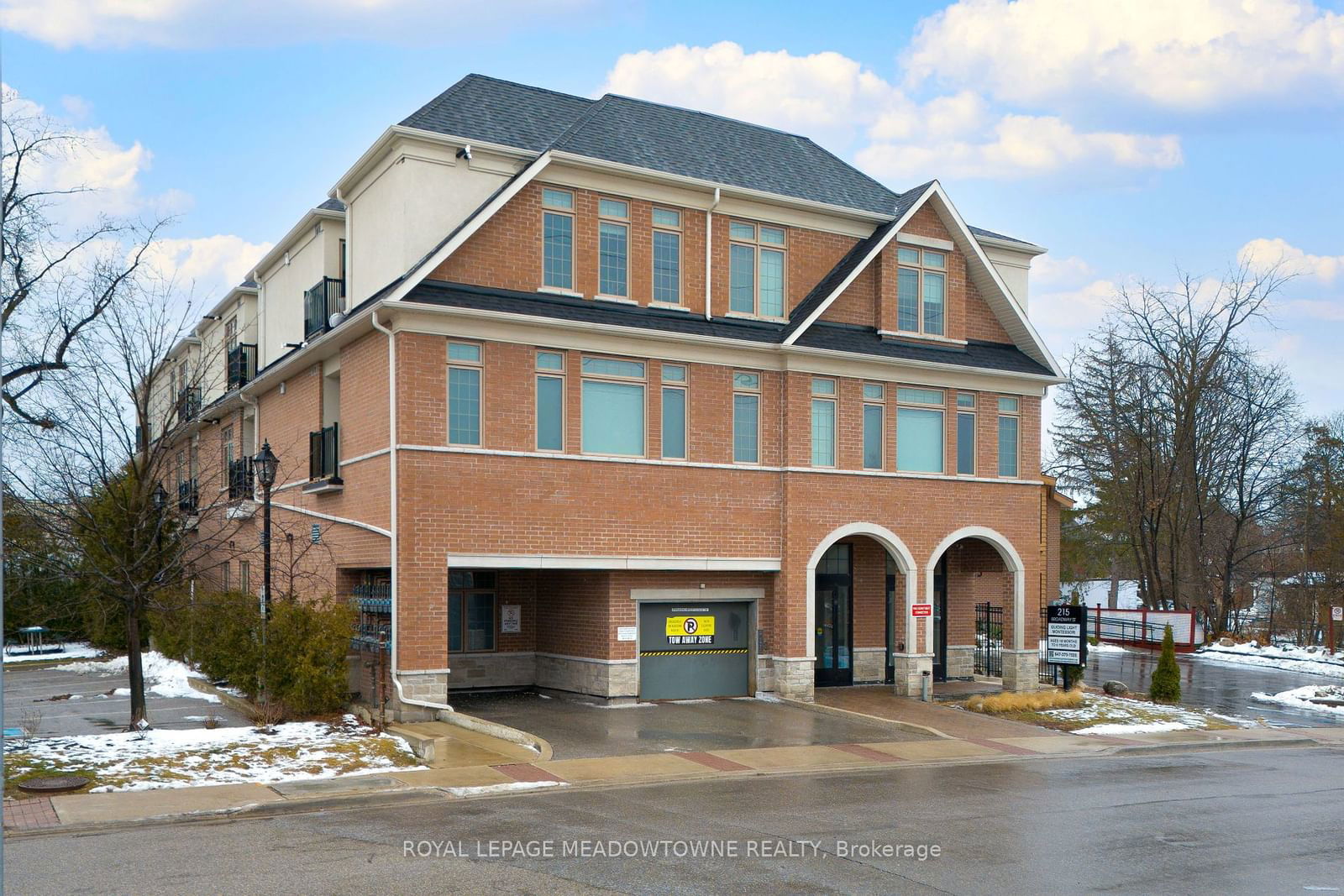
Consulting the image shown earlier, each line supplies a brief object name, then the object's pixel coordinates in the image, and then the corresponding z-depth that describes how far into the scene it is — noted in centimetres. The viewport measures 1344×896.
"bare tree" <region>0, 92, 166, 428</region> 2914
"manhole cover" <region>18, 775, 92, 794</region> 1410
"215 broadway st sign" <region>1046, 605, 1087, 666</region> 2639
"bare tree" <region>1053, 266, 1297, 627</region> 5125
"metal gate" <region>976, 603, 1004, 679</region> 2933
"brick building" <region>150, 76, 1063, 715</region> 2131
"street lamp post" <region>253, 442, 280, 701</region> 1961
